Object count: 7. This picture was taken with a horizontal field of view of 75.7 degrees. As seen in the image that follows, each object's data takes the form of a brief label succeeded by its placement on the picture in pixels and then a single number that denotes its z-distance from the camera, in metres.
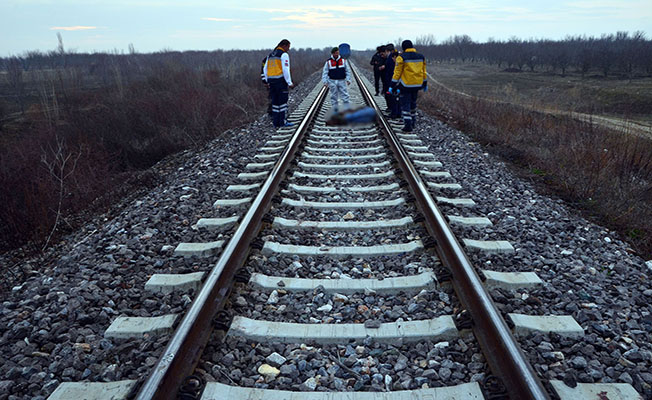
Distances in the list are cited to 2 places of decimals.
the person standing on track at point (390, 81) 10.62
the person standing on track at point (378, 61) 11.52
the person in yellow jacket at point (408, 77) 8.17
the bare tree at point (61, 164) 6.75
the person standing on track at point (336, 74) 9.31
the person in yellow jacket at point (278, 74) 8.77
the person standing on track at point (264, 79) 9.15
